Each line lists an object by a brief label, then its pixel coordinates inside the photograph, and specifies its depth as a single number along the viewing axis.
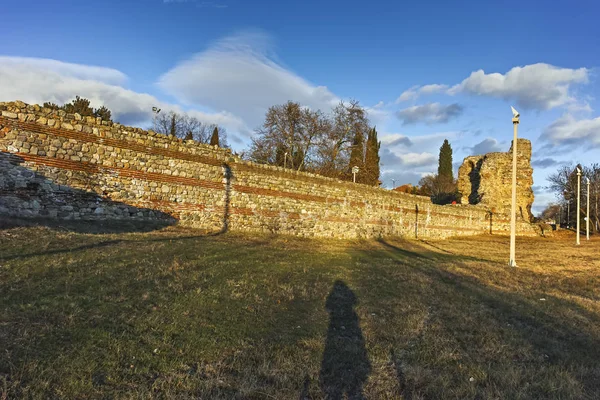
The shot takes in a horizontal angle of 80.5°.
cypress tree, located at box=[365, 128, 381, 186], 41.25
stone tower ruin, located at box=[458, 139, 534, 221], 32.72
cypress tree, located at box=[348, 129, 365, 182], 39.14
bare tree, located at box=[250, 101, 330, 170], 36.12
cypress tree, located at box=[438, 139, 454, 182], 64.56
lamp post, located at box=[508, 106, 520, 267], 12.17
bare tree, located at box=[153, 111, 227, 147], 53.10
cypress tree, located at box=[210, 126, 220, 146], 49.41
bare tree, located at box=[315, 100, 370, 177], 37.22
